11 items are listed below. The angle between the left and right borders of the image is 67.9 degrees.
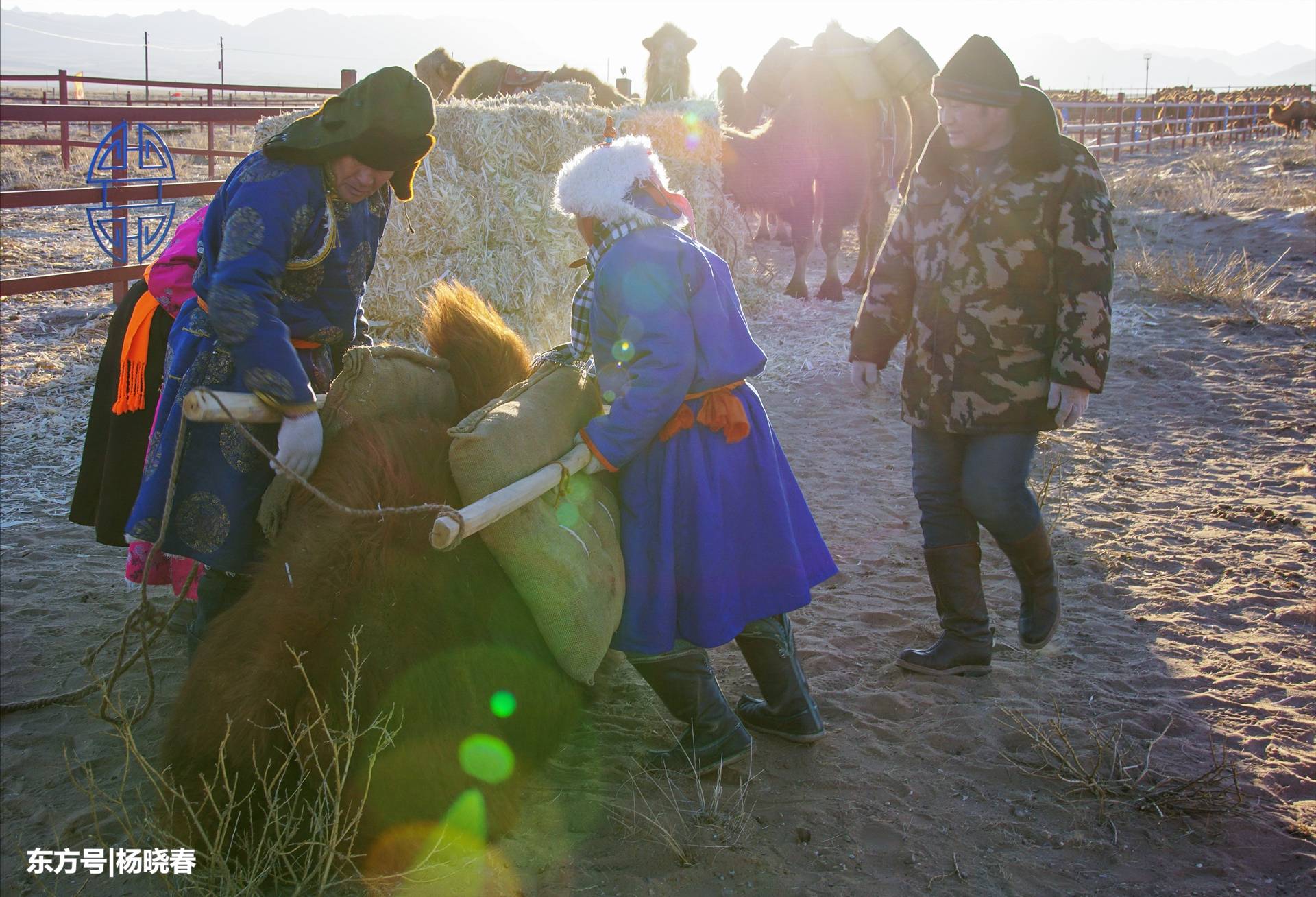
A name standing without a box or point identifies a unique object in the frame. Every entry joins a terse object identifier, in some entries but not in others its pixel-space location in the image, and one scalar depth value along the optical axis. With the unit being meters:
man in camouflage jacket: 2.63
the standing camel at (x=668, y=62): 10.72
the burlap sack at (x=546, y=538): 2.10
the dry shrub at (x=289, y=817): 1.78
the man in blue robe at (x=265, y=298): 2.10
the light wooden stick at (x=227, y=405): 1.95
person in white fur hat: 2.21
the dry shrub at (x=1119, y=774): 2.30
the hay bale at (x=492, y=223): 6.62
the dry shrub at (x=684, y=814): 2.18
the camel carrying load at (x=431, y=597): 1.90
